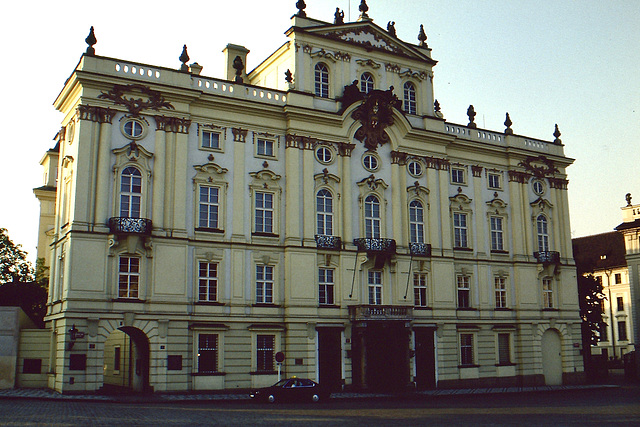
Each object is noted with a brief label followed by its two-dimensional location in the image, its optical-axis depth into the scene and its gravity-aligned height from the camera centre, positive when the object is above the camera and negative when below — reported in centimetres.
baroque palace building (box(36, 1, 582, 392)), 4000 +703
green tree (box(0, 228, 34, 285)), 6156 +711
